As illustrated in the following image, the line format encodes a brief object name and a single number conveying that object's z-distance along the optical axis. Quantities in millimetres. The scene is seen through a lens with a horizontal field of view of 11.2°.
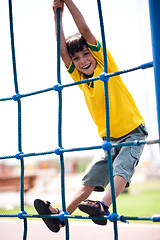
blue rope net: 3151
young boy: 3318
